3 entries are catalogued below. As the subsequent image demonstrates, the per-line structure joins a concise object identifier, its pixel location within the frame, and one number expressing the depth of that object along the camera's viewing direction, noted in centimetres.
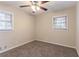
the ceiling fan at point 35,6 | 122
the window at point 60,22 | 137
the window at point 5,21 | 138
